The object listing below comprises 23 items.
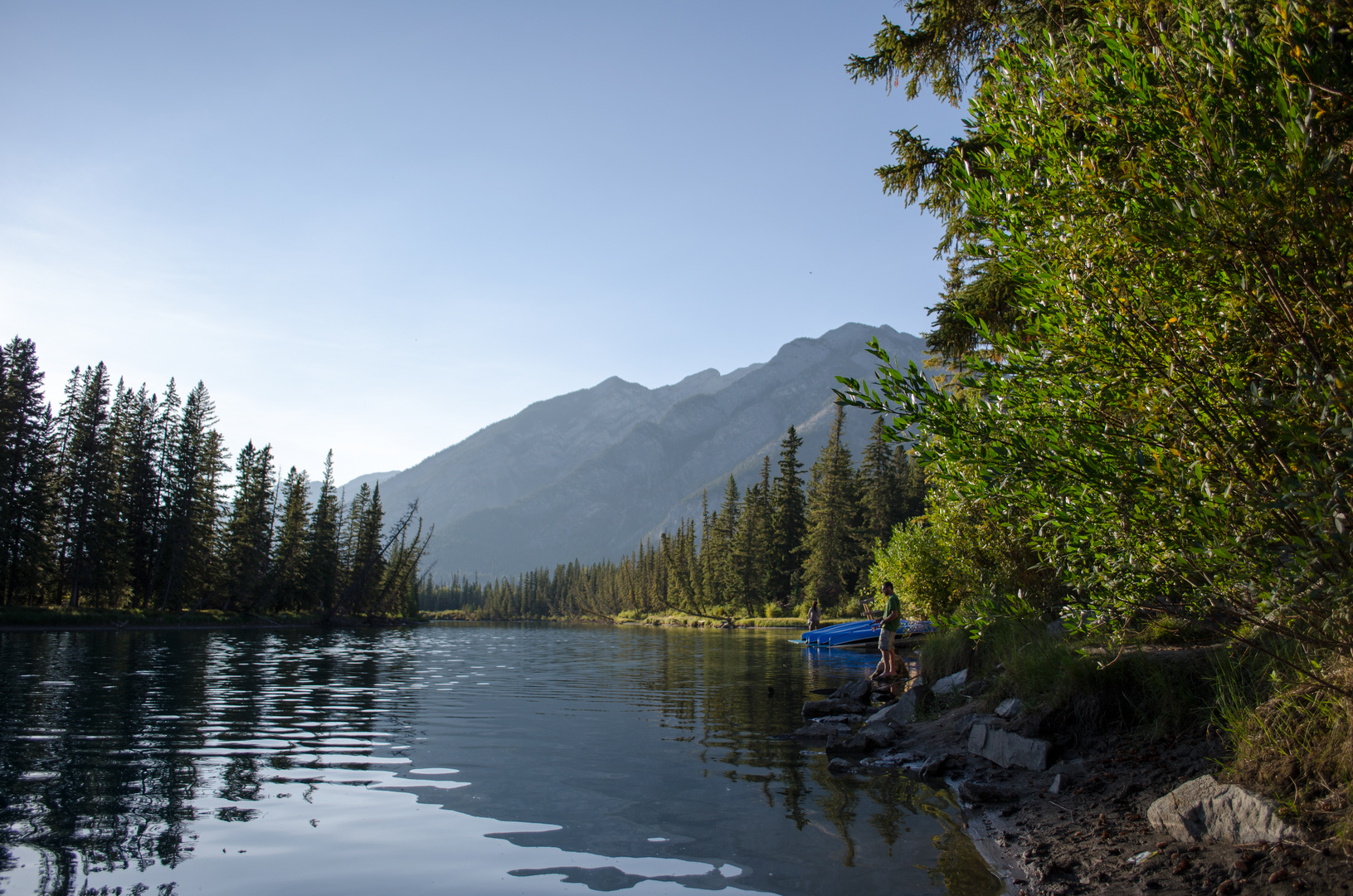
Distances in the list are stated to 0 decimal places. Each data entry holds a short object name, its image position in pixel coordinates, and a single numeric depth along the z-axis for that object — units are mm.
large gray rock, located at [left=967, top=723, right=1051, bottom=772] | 8570
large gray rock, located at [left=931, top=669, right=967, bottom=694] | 13656
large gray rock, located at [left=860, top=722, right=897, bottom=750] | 11080
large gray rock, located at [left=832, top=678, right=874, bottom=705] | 16125
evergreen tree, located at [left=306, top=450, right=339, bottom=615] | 68375
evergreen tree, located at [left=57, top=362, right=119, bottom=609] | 49625
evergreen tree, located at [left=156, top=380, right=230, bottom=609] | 55531
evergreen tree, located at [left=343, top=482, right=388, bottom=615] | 75188
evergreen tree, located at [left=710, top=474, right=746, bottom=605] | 87875
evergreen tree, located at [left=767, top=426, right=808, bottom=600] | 82125
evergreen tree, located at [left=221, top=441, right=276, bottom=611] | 58938
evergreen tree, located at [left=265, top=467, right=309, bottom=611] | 64938
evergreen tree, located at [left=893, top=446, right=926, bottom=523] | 70062
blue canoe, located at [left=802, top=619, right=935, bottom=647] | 33406
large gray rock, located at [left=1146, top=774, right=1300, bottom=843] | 4875
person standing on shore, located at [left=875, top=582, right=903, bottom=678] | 18094
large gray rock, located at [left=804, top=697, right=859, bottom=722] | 14180
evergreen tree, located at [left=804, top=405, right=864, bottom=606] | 70000
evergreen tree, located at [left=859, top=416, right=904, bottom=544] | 68938
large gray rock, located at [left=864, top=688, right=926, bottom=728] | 12969
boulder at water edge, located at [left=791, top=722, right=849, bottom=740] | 12078
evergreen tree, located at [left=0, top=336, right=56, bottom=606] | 44531
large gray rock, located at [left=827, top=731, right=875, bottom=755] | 10766
